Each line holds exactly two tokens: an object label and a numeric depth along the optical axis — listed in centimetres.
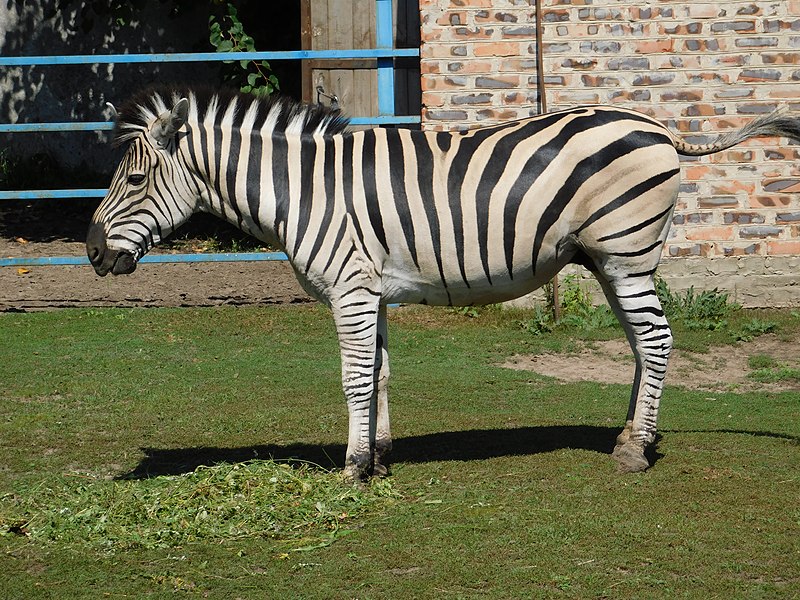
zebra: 623
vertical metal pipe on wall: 1050
